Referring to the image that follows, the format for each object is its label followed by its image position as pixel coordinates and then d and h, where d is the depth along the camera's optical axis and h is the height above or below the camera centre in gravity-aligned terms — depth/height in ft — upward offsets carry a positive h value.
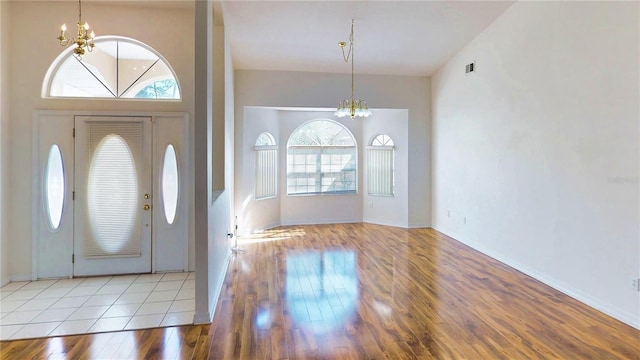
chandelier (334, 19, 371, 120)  15.59 +3.43
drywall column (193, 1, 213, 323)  9.71 +0.27
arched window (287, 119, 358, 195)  24.75 +1.70
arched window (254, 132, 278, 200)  22.44 +1.08
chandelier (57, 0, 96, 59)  8.82 +3.90
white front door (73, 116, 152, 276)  13.78 -0.52
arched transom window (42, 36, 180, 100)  13.73 +4.62
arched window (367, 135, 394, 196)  24.16 +1.13
